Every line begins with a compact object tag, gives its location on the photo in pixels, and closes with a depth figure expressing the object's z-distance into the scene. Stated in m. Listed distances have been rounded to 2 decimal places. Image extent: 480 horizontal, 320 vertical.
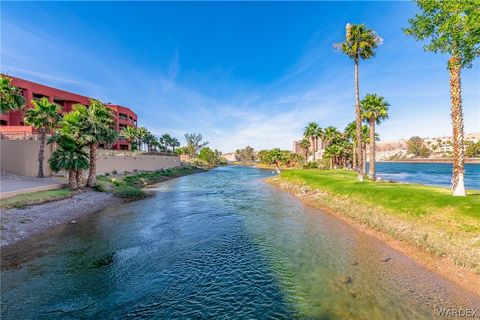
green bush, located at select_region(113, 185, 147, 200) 29.69
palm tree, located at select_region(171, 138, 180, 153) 127.04
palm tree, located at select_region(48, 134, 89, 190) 24.92
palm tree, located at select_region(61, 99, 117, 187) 26.52
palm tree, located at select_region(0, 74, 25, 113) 24.03
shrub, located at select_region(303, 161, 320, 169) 77.32
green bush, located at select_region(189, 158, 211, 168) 120.28
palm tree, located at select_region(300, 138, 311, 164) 87.25
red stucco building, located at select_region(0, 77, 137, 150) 36.14
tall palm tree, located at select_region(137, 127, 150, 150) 82.01
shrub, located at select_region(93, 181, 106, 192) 28.78
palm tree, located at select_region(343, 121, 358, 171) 53.03
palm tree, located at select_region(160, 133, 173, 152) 121.18
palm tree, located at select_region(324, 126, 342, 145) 67.94
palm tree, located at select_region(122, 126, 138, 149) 70.10
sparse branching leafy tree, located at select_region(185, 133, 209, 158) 146.62
